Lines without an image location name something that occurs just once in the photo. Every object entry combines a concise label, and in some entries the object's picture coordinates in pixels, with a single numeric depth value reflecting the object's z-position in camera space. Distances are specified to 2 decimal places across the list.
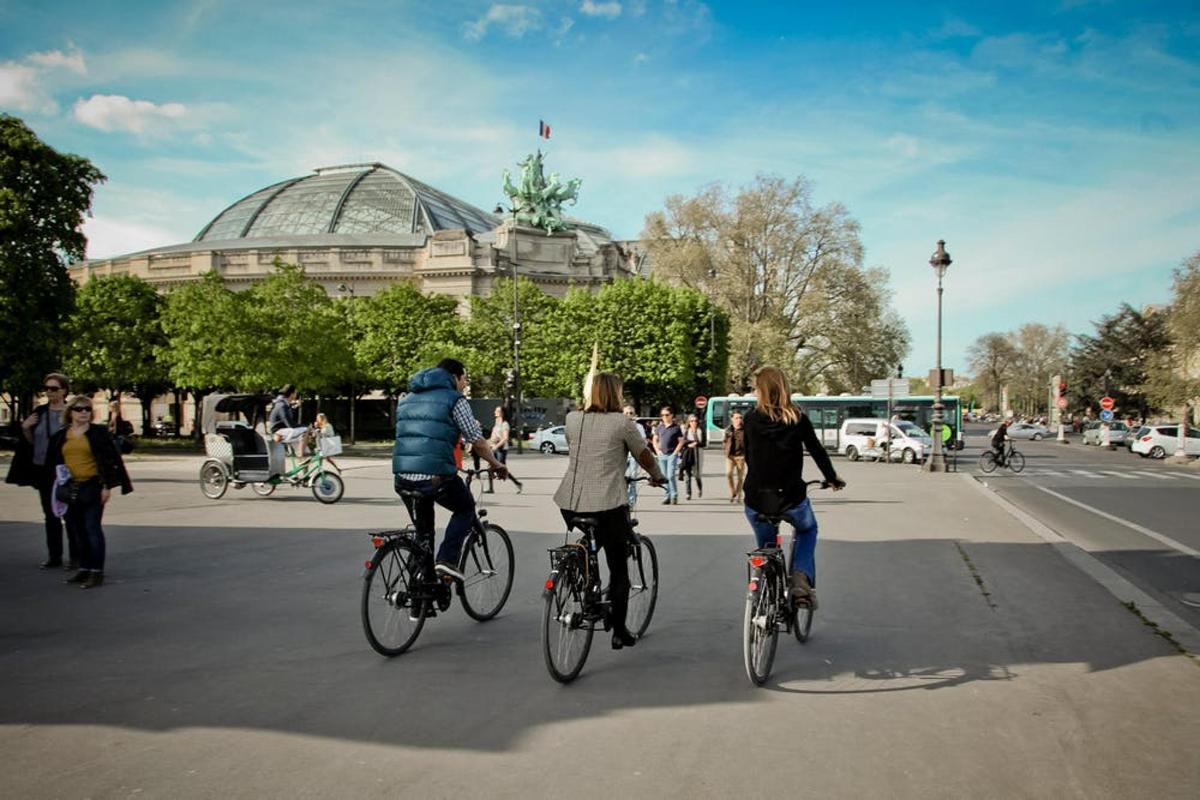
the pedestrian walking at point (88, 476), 8.62
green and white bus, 47.06
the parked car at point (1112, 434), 57.44
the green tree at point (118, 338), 55.50
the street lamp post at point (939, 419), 30.17
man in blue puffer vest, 6.49
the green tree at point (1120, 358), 70.25
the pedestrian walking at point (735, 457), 17.28
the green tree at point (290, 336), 43.25
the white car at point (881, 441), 34.81
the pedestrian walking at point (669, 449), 17.27
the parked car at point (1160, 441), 44.34
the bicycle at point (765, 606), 5.32
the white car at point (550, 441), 44.28
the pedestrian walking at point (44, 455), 9.52
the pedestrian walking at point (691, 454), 18.61
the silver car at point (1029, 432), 75.69
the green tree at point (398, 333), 60.16
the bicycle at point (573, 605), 5.31
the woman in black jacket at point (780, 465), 5.88
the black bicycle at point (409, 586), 5.92
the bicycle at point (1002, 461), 29.75
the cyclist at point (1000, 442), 29.18
